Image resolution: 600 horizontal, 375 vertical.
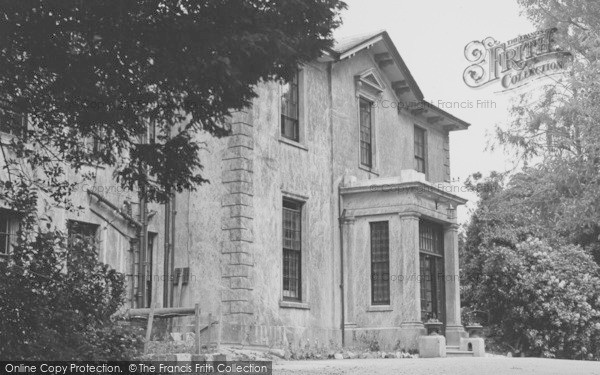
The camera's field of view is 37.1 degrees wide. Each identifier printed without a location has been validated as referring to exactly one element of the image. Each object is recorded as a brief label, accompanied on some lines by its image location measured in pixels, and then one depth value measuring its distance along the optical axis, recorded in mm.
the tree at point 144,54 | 9617
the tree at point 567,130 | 25281
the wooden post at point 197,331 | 14578
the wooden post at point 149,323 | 15719
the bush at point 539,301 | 27859
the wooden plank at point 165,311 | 15781
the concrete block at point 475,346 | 23284
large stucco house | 20641
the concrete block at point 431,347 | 21062
